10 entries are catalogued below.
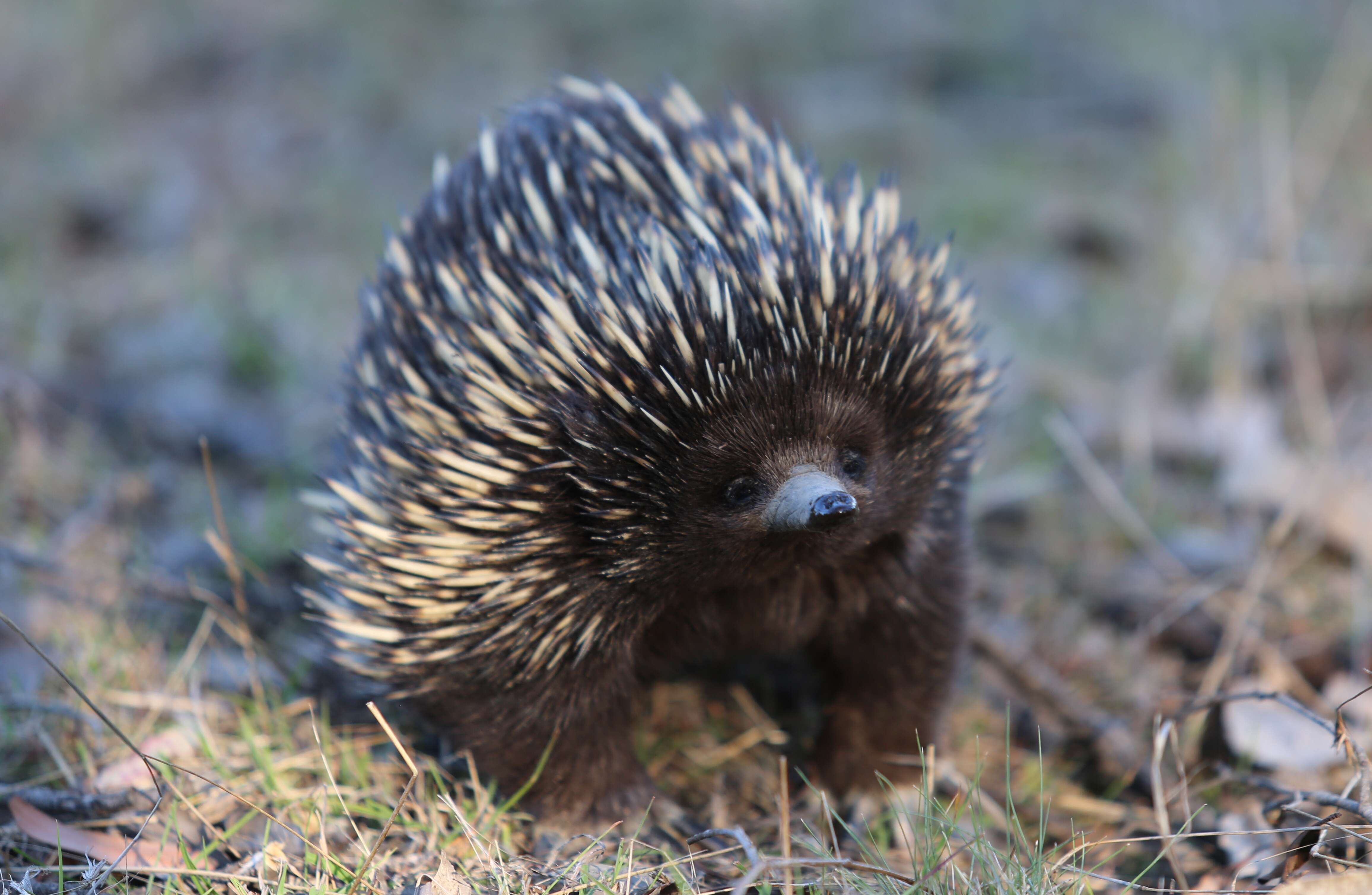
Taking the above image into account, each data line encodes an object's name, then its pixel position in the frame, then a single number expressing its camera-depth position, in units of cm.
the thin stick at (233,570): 292
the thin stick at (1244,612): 338
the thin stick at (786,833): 212
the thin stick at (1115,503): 377
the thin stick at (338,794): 236
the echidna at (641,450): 242
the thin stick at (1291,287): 427
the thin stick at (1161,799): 245
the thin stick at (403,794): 204
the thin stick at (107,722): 220
